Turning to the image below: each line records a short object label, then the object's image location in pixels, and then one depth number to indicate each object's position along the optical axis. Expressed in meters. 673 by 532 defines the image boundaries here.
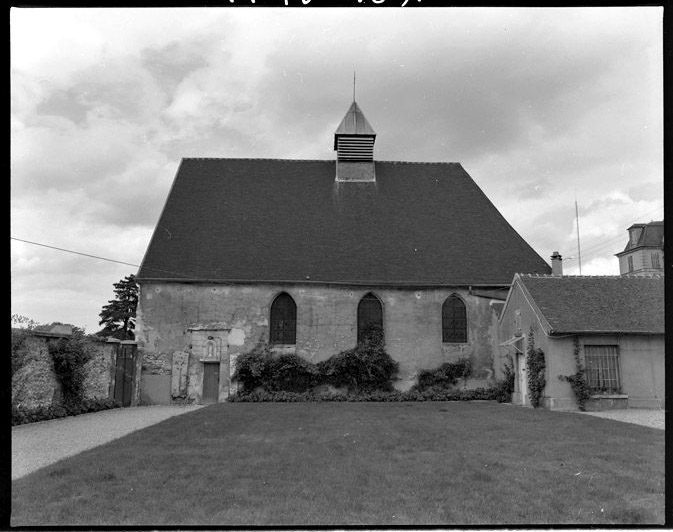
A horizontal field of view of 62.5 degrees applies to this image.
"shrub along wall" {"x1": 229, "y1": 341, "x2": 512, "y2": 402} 22.08
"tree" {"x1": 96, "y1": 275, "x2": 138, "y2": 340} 43.28
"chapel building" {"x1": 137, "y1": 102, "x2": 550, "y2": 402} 22.58
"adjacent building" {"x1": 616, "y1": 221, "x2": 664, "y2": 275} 35.38
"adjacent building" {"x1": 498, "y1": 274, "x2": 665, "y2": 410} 16.75
